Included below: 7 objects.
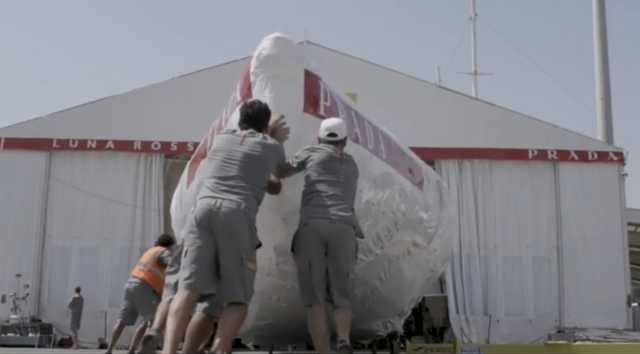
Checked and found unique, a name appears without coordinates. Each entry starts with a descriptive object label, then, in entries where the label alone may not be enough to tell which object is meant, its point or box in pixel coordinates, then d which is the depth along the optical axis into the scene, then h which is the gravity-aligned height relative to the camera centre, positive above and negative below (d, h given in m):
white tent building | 13.51 +1.78
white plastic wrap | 4.41 +0.53
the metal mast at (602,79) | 16.50 +4.78
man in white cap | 4.02 +0.27
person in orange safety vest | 6.05 +0.04
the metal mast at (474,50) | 26.08 +8.77
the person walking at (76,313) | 12.60 -0.42
